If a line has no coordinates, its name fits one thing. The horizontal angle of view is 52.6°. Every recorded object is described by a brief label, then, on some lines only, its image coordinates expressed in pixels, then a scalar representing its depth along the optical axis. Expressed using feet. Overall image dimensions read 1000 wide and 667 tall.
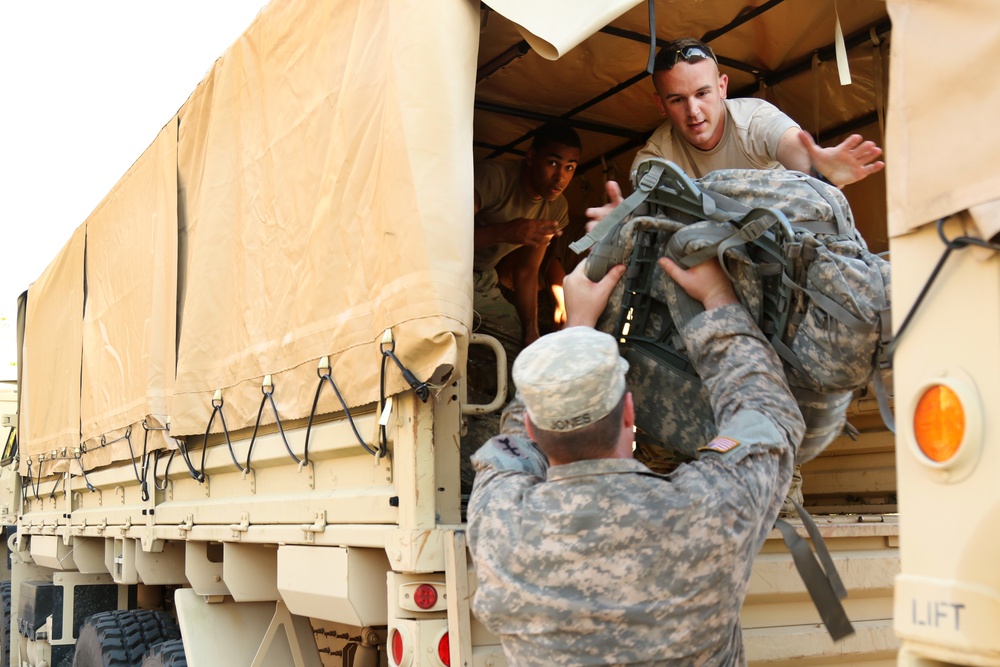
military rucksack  7.33
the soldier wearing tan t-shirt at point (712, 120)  10.57
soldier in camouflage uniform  6.37
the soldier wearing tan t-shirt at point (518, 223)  14.21
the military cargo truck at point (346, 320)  8.48
